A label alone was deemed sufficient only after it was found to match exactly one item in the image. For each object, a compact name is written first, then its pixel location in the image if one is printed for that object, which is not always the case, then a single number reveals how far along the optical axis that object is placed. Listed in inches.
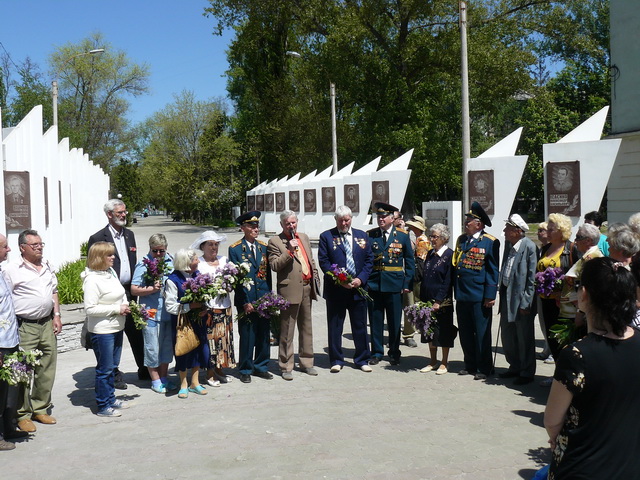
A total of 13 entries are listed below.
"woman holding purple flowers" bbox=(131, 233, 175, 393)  283.6
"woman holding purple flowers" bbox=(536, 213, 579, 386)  273.7
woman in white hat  286.7
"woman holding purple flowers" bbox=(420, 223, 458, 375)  311.9
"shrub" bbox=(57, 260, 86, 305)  498.6
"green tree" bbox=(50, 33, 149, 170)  1930.4
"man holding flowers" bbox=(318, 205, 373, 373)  321.7
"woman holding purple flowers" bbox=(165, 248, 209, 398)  278.1
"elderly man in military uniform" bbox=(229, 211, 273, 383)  303.0
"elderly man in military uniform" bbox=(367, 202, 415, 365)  331.3
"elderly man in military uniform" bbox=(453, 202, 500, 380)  301.3
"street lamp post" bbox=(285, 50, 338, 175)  1101.4
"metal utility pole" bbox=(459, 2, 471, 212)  606.4
